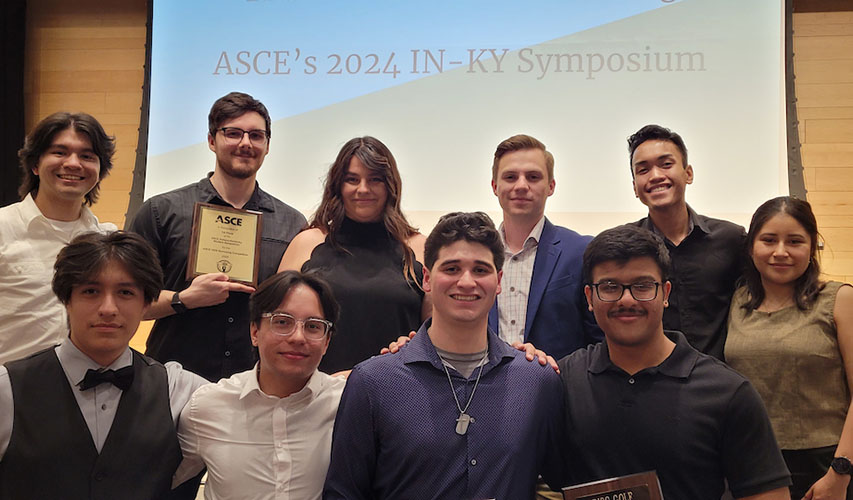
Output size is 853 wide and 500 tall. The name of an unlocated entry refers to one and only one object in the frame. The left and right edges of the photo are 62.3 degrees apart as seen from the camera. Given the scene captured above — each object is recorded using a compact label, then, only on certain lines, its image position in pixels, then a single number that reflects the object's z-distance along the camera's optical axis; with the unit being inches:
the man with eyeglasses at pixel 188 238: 107.3
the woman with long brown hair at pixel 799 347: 96.7
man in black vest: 72.2
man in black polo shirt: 74.8
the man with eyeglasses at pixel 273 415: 77.7
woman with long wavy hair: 99.5
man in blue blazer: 102.0
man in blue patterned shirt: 73.7
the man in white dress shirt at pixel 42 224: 99.0
